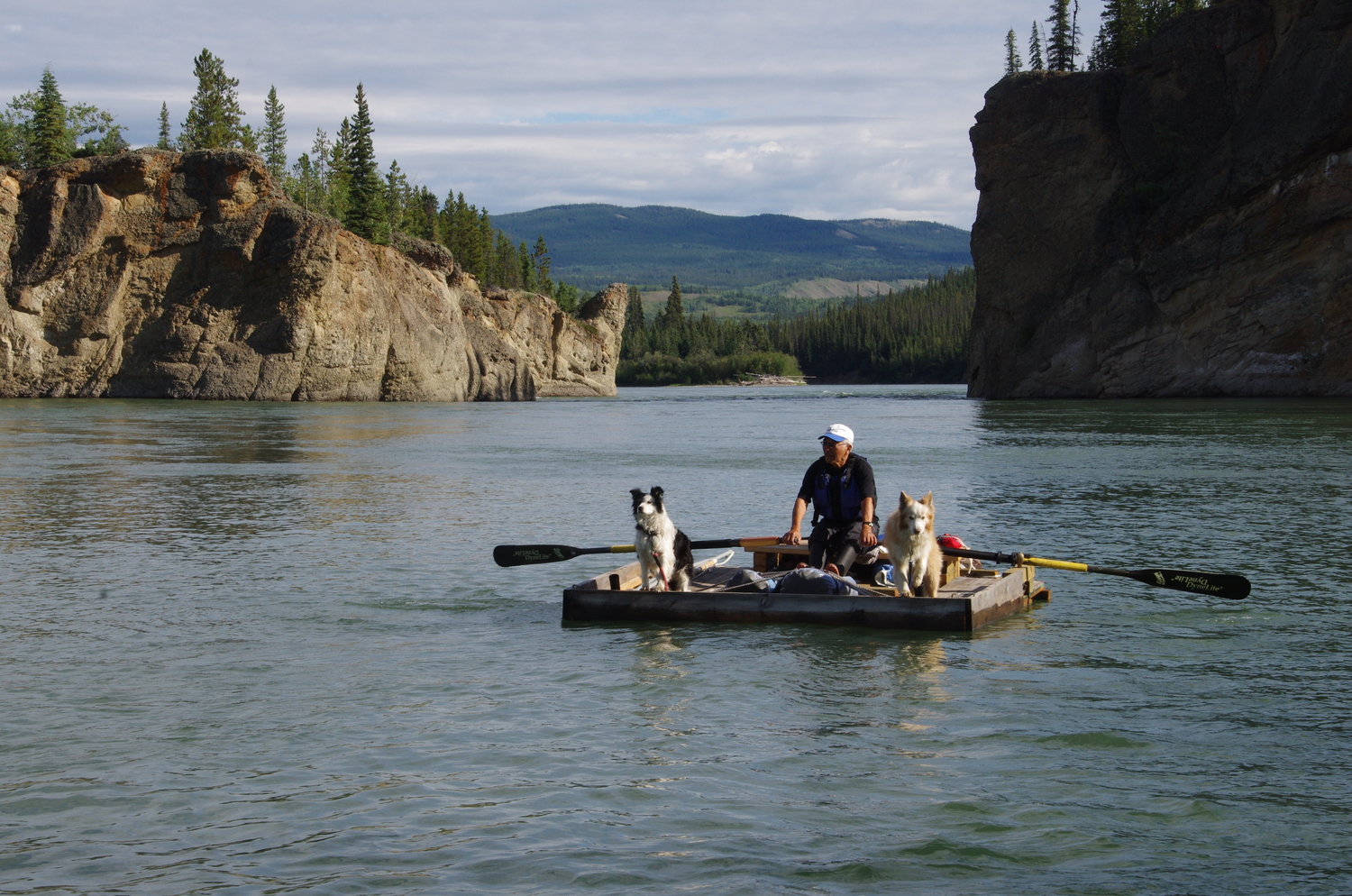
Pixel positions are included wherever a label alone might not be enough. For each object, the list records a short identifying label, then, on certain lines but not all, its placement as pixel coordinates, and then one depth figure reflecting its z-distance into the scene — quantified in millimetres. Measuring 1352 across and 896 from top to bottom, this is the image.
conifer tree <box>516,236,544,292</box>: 160250
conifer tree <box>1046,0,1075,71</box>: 112438
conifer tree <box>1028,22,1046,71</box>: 123625
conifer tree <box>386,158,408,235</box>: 134875
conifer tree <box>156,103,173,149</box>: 130625
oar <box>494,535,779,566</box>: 16125
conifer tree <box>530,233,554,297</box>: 165750
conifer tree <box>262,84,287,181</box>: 142750
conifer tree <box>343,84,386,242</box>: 101312
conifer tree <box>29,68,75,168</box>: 93312
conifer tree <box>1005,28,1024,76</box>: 126438
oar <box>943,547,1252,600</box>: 13812
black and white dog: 13547
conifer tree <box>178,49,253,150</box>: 106562
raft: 12922
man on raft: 14102
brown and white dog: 12461
